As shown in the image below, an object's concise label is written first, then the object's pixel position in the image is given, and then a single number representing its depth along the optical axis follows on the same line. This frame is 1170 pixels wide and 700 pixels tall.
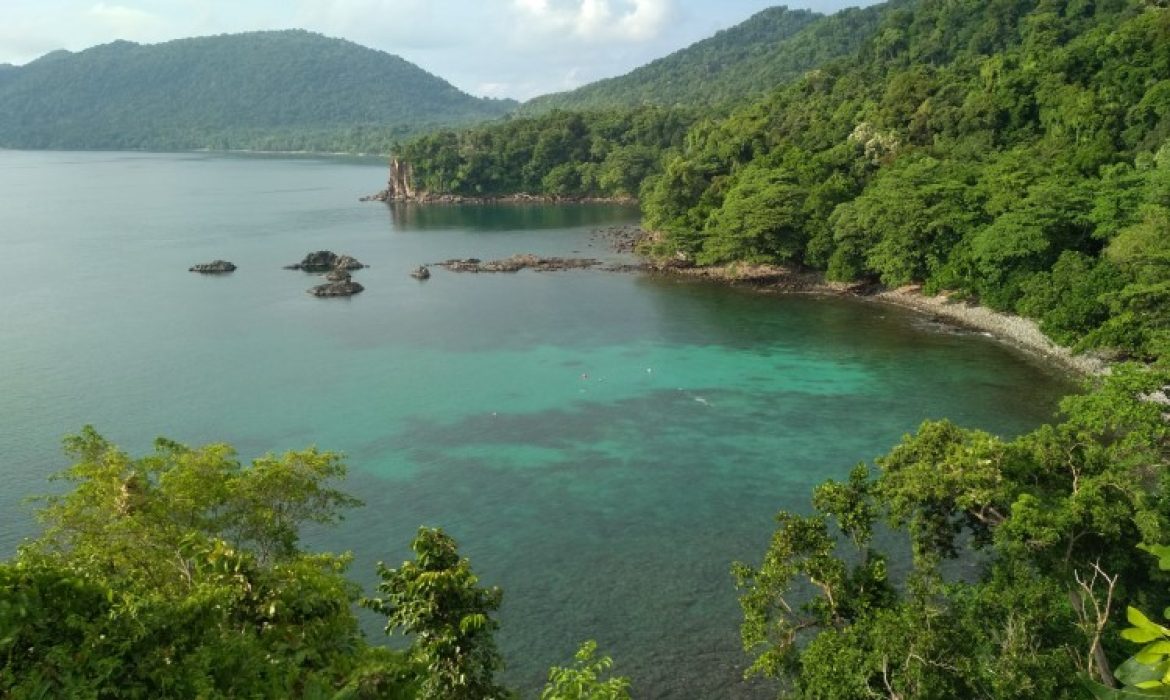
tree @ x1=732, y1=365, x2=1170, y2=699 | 14.23
